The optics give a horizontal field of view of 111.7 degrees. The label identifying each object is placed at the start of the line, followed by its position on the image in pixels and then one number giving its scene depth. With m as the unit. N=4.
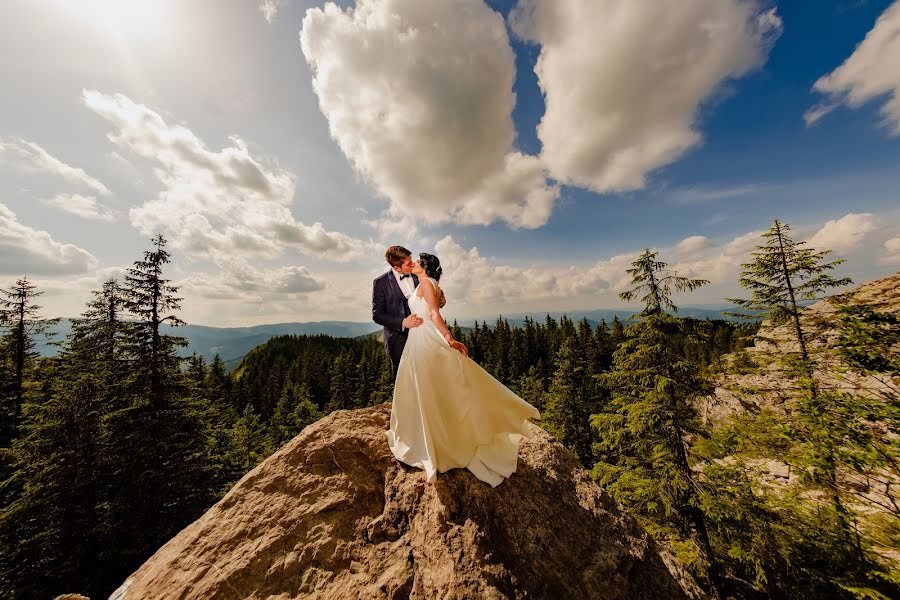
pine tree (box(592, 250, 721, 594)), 9.86
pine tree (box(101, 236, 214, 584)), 12.96
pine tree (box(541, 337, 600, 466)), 24.11
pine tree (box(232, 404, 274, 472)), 23.38
